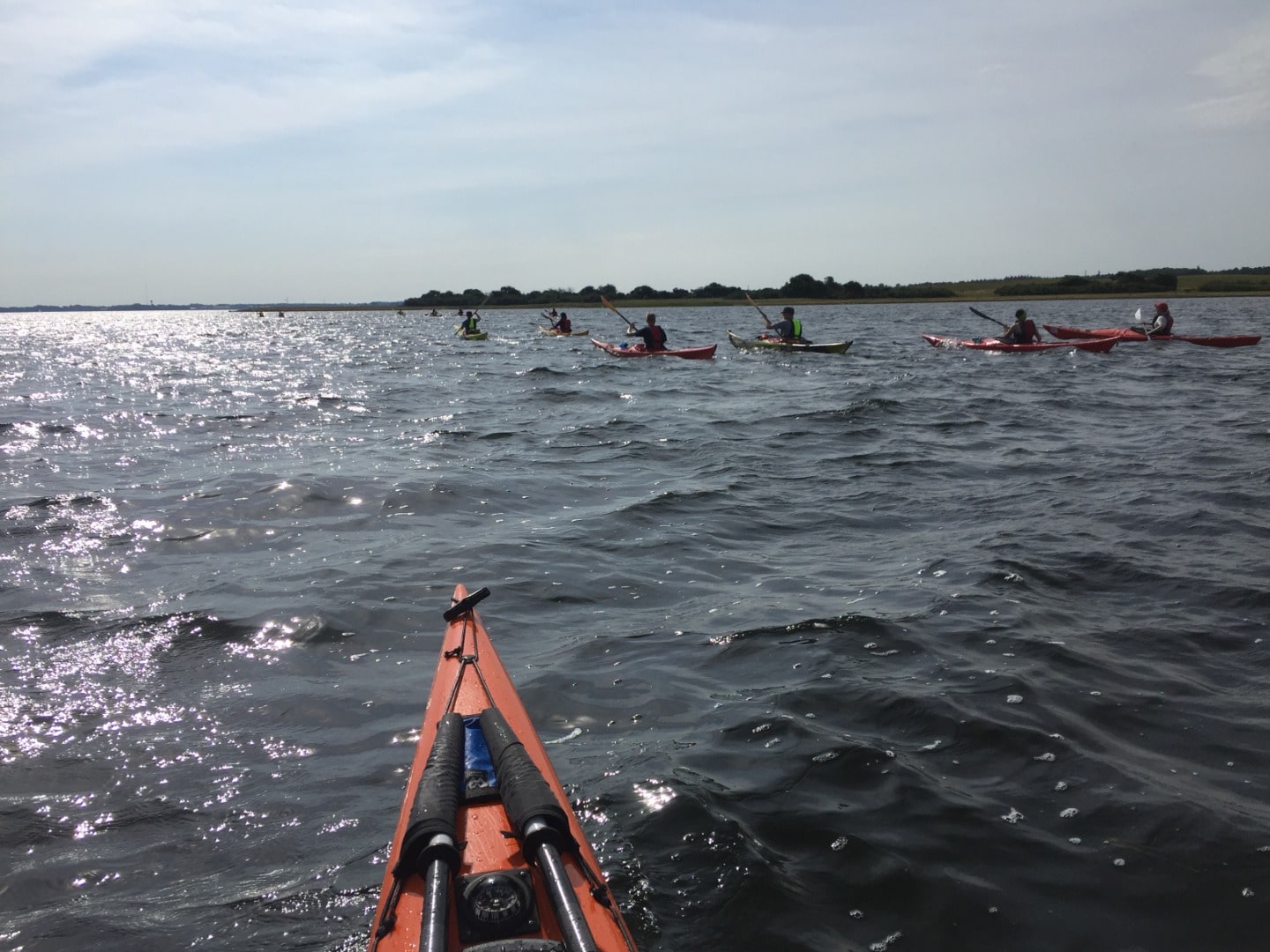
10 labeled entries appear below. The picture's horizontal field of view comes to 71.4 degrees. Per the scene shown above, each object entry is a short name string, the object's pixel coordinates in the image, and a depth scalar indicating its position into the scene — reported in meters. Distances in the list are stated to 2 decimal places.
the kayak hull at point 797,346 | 26.73
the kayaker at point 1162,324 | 26.20
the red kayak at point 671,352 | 26.36
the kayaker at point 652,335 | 26.84
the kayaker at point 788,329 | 26.69
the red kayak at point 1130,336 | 25.47
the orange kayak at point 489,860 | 2.62
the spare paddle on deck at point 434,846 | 2.62
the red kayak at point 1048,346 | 24.92
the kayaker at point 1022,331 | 25.05
